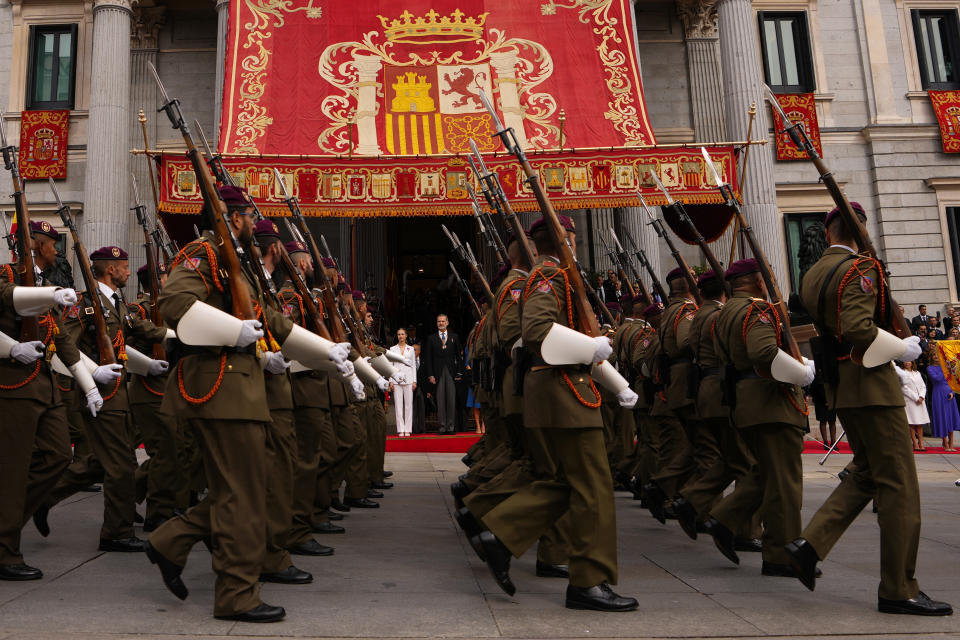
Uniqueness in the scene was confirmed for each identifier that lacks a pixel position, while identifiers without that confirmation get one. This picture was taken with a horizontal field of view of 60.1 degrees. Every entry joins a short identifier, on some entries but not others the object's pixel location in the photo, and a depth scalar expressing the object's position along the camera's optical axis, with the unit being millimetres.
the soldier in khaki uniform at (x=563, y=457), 4113
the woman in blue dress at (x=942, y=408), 13430
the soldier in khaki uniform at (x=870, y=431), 4070
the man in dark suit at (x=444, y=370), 14531
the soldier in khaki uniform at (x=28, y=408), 4629
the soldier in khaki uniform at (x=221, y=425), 3875
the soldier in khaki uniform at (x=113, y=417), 5660
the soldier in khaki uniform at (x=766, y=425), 4859
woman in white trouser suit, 13703
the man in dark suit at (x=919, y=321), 14777
